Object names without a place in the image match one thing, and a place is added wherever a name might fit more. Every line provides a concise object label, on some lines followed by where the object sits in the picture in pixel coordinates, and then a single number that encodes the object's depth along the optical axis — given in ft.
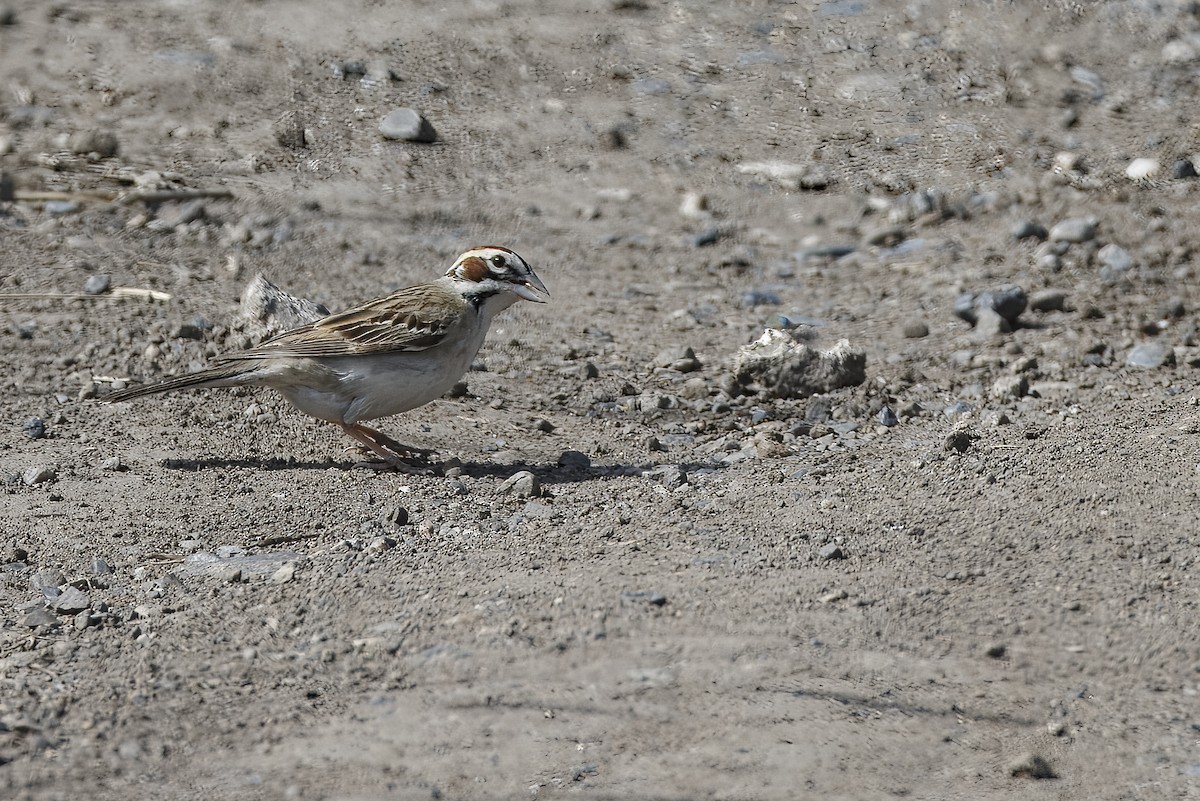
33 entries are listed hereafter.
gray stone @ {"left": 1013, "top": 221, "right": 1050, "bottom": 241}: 65.72
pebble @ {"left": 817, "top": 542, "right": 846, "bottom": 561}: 36.27
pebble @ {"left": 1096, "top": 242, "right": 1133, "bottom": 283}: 61.67
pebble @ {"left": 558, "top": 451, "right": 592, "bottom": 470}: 45.87
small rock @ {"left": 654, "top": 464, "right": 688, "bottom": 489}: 43.29
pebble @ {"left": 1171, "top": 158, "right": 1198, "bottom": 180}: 69.72
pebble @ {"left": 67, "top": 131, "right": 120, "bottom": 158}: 73.56
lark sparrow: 45.73
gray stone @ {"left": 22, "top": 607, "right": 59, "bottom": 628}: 34.27
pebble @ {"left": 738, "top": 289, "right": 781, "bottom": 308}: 63.05
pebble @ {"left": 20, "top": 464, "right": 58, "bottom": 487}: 43.65
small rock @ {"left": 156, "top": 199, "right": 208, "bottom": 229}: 67.72
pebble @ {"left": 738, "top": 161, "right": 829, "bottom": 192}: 73.05
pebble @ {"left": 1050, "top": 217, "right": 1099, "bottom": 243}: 64.49
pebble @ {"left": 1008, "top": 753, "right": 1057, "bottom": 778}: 28.53
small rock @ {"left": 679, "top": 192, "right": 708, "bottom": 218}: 71.33
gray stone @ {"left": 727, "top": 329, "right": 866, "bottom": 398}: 52.01
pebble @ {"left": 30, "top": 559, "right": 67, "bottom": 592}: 36.47
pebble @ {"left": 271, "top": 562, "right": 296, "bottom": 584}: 36.02
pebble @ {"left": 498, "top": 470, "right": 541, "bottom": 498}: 42.34
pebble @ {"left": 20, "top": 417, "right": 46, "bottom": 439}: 47.75
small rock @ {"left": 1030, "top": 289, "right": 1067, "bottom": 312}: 58.54
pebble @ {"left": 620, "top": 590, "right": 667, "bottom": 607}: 33.94
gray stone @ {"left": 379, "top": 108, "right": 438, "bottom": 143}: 75.77
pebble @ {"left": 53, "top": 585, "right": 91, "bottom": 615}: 35.17
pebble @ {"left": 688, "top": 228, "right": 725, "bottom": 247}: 68.80
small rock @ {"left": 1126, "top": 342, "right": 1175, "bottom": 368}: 53.83
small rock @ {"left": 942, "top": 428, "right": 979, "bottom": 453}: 43.16
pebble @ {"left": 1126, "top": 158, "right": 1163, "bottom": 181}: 70.03
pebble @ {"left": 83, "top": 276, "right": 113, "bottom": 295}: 59.36
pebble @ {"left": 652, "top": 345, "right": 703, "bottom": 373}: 55.31
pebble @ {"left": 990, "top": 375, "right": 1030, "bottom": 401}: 51.21
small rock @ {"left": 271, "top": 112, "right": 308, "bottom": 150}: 74.84
